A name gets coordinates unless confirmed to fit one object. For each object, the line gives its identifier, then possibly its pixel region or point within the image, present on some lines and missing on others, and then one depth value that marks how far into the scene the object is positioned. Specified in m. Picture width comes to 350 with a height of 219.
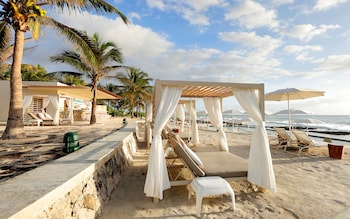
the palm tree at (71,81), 27.35
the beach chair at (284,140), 7.49
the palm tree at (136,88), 26.62
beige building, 12.62
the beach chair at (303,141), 6.91
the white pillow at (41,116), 13.15
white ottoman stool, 2.91
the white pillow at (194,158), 3.80
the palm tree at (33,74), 23.02
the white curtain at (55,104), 12.75
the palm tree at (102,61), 12.96
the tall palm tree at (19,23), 6.09
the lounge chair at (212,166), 3.55
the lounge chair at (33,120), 12.48
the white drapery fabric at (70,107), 14.41
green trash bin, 4.32
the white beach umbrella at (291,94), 7.91
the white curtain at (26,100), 12.53
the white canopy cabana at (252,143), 3.38
